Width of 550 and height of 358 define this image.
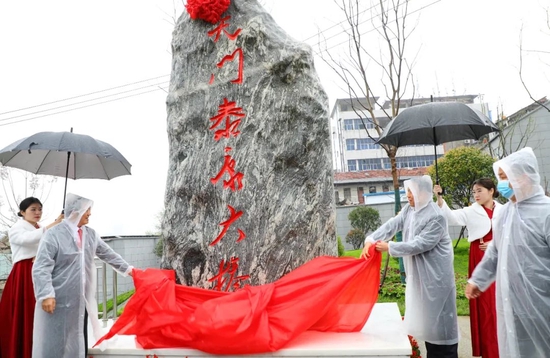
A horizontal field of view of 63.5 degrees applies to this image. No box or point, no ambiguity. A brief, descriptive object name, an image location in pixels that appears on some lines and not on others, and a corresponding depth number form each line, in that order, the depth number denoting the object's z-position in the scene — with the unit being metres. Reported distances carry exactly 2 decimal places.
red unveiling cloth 2.90
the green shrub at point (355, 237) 13.44
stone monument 3.62
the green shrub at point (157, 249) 13.18
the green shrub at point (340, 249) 9.76
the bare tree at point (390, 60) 7.27
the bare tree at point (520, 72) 7.51
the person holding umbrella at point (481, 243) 3.69
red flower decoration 3.85
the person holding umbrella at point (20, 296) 3.47
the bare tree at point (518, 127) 12.88
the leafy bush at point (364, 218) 13.80
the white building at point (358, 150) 30.31
